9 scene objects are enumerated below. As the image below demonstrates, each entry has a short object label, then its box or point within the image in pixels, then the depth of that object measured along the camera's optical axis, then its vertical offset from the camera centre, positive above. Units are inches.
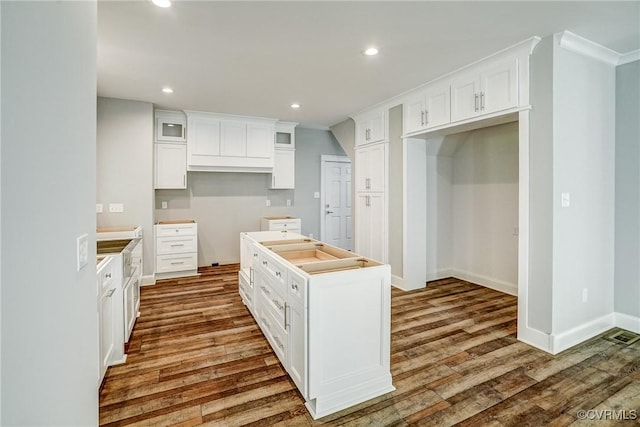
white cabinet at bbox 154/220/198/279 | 189.6 -23.4
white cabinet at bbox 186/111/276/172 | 200.8 +44.5
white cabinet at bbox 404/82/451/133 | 137.7 +47.3
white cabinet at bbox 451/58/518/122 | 111.7 +45.9
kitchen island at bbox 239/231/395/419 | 73.6 -29.1
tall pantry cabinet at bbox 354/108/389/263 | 179.5 +13.7
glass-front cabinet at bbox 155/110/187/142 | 194.7 +52.6
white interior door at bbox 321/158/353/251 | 263.5 +6.4
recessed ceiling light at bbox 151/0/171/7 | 84.7 +55.7
